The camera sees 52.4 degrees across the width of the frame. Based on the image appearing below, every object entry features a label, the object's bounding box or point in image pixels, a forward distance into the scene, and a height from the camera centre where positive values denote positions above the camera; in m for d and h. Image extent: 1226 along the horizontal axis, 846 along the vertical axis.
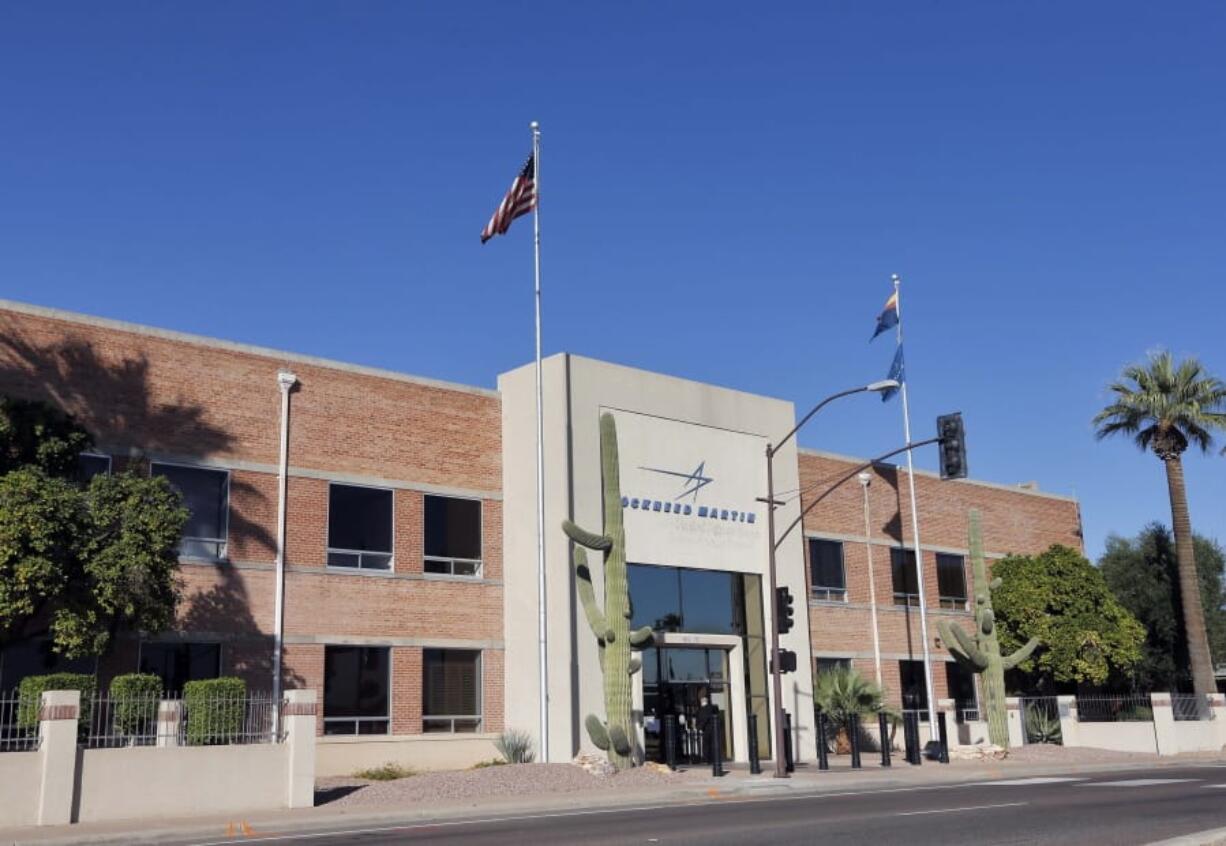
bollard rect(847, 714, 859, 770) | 31.62 -1.04
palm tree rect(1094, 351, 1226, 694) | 44.28 +9.64
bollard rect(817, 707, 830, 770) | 31.06 -1.05
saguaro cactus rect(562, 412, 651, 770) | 27.59 +1.62
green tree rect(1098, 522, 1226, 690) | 50.25 +3.88
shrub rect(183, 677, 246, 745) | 22.56 +0.16
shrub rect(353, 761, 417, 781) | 27.30 -1.27
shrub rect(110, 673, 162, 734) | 22.16 +0.33
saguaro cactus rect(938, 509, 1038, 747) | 36.22 +1.28
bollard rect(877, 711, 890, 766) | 31.81 -0.93
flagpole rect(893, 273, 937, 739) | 40.34 +4.08
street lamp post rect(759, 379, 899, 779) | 27.52 +1.83
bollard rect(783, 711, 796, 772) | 28.91 -1.13
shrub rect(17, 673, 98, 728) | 20.75 +0.58
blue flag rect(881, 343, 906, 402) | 41.22 +10.66
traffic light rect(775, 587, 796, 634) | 29.33 +2.14
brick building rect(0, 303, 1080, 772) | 26.72 +4.68
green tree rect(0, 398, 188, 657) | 21.16 +3.14
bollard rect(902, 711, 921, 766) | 32.38 -1.01
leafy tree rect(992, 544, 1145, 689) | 42.38 +2.44
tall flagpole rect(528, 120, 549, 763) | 29.84 +4.56
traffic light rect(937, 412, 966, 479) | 26.64 +5.23
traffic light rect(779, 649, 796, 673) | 29.27 +0.97
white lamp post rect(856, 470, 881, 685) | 41.25 +3.62
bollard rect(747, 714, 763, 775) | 29.60 -1.10
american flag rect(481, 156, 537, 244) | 31.17 +12.32
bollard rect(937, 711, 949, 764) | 33.84 -1.35
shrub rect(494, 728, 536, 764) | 29.12 -0.85
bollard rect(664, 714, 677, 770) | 28.91 -0.80
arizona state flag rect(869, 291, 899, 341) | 40.69 +12.21
